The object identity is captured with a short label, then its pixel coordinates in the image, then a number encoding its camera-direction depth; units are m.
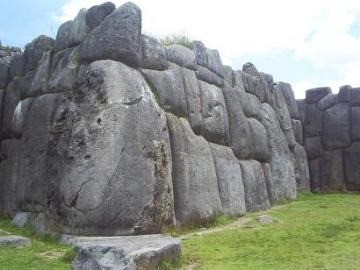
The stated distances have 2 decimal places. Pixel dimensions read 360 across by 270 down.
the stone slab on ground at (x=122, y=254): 4.91
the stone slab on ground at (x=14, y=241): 7.06
